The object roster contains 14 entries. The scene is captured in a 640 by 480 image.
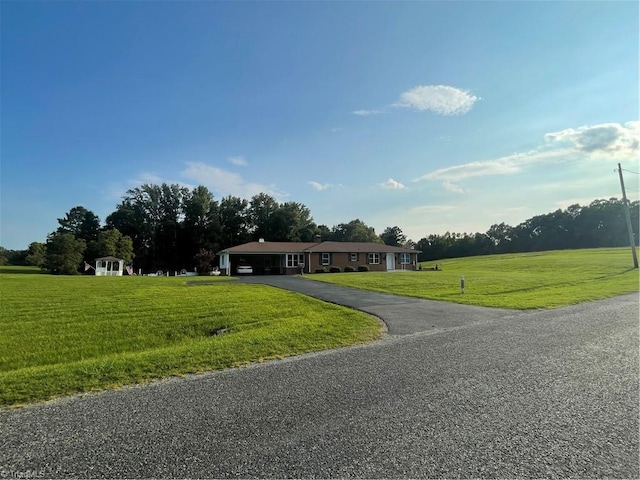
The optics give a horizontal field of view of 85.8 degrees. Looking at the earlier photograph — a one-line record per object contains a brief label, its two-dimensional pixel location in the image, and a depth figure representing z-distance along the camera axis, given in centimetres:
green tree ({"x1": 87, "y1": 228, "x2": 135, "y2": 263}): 4769
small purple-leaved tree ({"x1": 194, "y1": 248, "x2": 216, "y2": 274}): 3891
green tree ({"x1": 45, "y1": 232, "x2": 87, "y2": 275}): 4153
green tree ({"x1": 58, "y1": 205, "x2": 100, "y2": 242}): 6425
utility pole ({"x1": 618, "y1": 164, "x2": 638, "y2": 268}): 2832
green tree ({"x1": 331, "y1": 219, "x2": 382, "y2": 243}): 6975
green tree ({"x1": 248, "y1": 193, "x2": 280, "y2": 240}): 6084
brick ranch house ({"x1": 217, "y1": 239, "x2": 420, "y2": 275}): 3859
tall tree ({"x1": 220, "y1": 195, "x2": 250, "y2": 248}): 5922
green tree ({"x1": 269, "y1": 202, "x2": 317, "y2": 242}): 5938
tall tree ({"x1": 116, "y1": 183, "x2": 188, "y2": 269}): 5791
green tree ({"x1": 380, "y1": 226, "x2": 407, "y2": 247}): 8662
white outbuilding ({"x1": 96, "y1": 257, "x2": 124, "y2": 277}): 4284
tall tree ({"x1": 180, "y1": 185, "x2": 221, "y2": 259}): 5659
